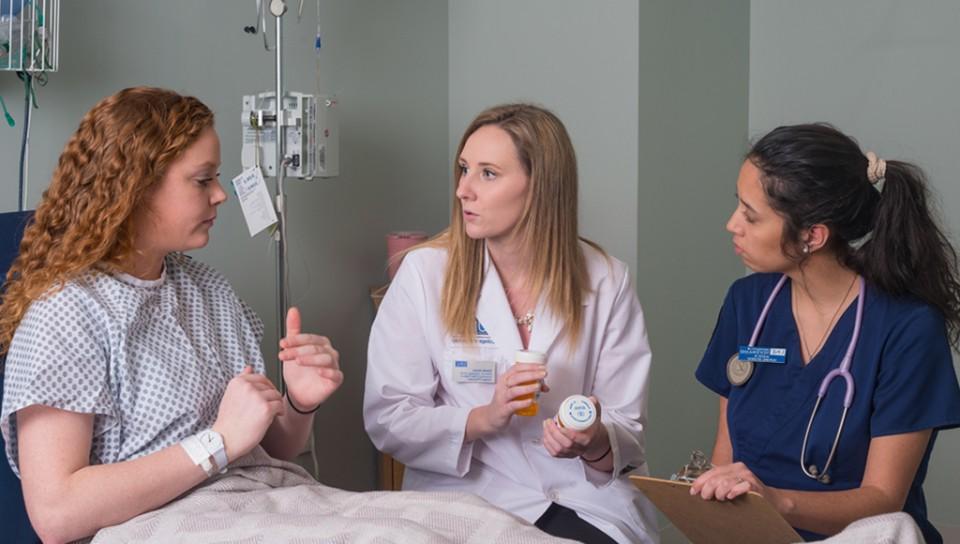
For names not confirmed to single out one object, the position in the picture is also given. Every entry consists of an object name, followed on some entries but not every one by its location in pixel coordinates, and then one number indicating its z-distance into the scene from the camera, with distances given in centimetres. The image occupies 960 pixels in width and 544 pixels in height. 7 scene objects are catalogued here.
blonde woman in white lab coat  220
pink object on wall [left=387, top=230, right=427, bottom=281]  331
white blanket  152
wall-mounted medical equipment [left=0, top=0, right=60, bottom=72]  225
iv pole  272
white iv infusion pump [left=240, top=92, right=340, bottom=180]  282
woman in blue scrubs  196
